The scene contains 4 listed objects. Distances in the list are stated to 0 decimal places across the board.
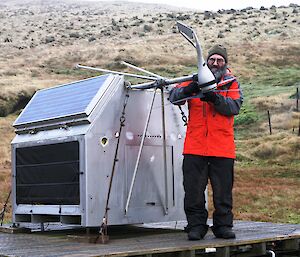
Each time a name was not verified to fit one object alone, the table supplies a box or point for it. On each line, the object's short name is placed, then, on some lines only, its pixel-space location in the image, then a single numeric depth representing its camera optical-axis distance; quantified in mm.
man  5977
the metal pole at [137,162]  6477
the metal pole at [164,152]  6824
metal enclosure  6289
